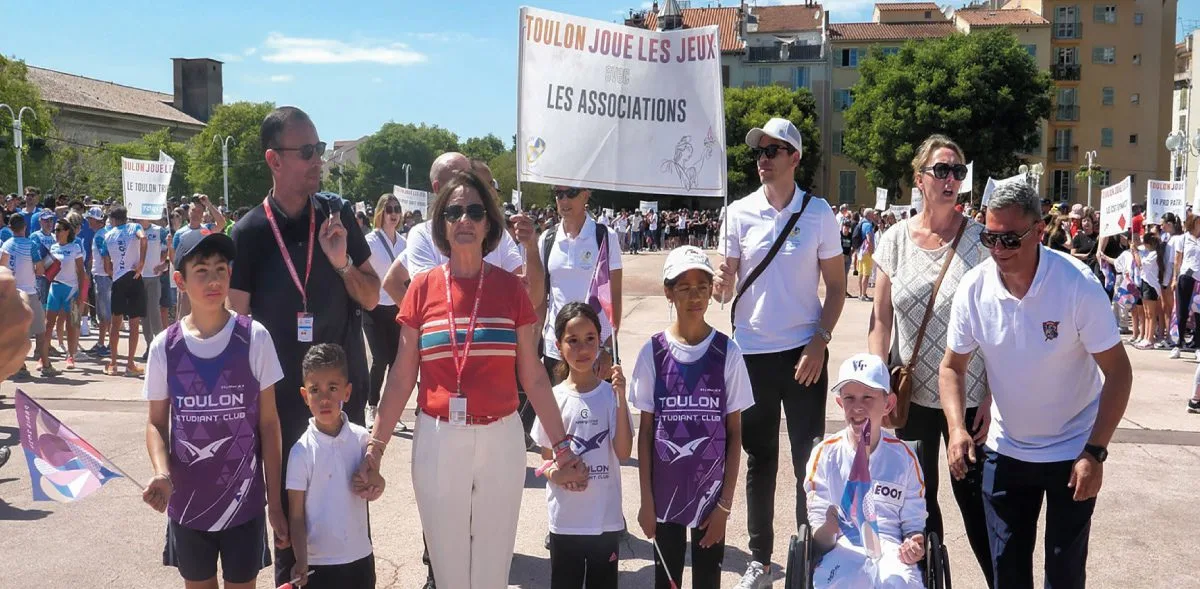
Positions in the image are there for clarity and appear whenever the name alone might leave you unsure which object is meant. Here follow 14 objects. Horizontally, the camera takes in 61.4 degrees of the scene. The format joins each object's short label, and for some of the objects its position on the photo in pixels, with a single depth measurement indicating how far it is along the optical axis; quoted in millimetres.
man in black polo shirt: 3967
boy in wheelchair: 3668
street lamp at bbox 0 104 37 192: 28834
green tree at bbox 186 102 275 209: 95188
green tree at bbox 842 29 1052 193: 61219
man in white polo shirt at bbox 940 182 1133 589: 3572
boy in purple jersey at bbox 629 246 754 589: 4059
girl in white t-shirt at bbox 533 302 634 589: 3988
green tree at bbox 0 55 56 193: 53188
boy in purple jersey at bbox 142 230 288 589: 3574
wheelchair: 3590
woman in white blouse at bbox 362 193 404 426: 7746
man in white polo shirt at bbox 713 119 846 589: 4754
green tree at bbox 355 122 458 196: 119750
